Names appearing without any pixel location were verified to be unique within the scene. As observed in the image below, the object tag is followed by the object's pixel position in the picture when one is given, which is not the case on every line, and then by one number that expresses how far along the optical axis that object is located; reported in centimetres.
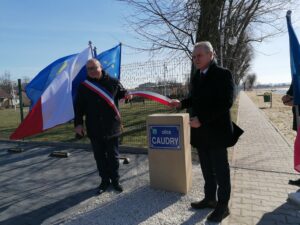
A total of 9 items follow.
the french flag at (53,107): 551
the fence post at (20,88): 1079
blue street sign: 462
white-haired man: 363
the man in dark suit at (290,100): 438
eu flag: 743
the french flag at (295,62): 404
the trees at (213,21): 1038
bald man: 481
